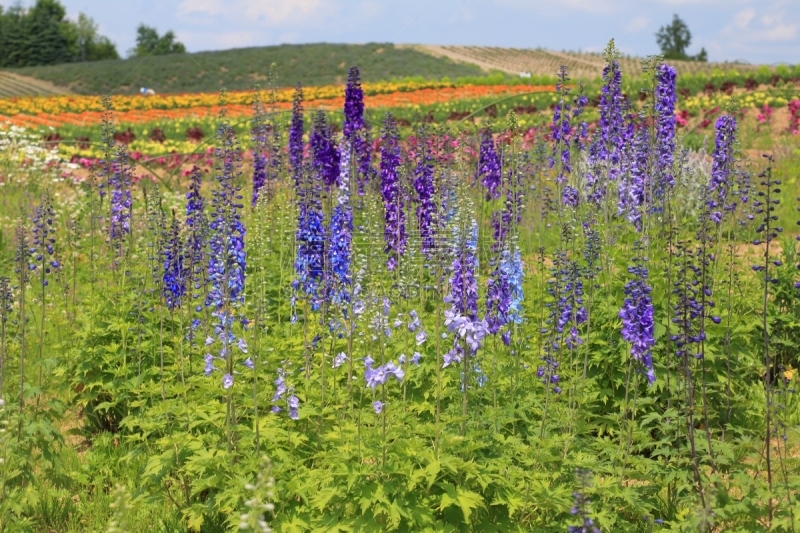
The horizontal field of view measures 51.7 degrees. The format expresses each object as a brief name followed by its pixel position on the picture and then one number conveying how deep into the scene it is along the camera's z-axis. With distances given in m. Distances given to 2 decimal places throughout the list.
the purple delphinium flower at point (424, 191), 6.70
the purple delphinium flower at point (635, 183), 6.76
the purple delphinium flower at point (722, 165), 6.38
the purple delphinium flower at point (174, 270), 5.32
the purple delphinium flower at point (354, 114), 7.79
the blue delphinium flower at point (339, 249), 5.15
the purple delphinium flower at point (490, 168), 8.30
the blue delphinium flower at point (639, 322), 4.09
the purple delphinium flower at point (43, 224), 6.31
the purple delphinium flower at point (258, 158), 8.83
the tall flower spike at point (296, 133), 8.31
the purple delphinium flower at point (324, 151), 7.59
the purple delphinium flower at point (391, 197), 6.47
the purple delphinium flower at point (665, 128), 6.59
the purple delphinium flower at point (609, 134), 7.10
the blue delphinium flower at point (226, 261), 4.42
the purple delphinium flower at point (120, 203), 7.30
